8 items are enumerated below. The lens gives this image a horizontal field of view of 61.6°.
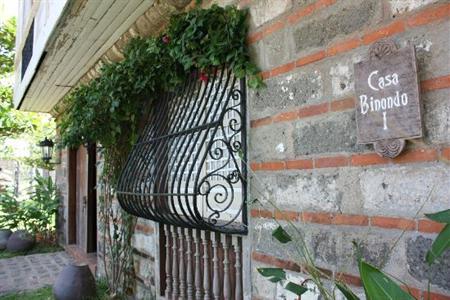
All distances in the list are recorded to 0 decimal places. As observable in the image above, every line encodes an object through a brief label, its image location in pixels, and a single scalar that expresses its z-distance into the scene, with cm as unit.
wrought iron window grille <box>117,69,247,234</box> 224
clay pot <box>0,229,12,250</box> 754
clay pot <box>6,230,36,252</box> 730
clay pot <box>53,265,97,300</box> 395
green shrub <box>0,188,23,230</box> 806
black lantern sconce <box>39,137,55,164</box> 769
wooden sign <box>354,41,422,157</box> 135
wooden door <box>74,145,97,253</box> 650
